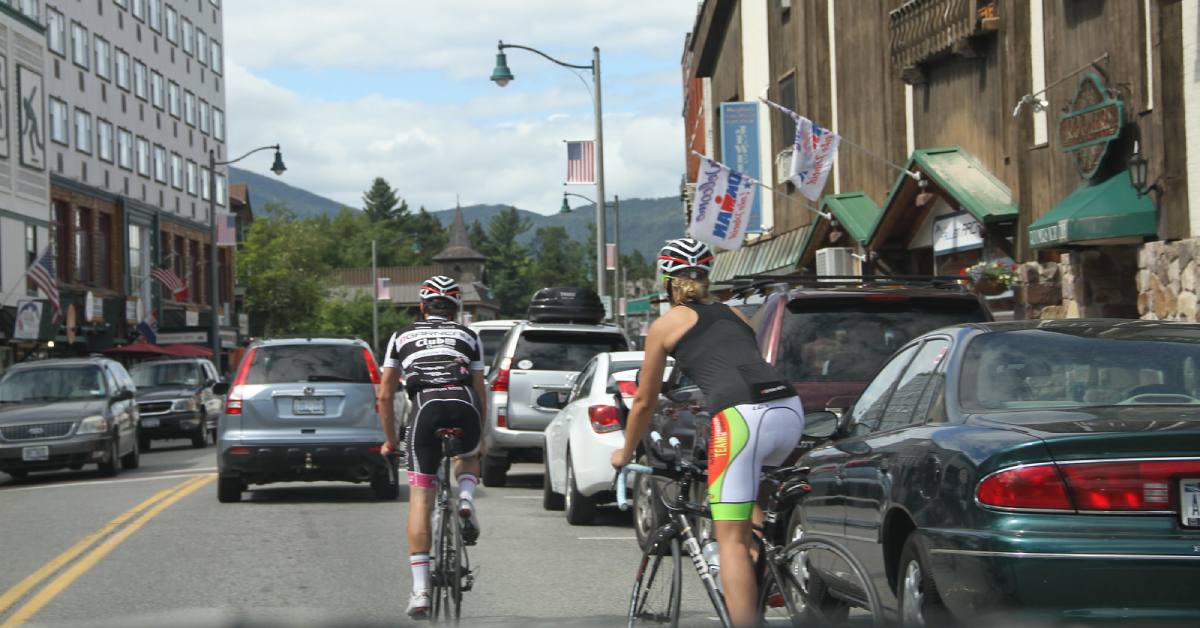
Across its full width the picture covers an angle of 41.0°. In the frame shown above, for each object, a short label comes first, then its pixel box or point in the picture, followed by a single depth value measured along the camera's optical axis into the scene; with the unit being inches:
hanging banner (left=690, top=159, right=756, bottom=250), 1125.1
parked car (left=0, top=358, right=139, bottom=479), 826.2
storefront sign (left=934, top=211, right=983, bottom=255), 871.7
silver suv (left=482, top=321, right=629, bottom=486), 729.0
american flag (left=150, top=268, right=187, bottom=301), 2201.0
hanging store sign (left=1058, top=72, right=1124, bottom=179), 669.3
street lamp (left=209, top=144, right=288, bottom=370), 2092.8
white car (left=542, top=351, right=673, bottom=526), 526.9
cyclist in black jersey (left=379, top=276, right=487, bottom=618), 329.1
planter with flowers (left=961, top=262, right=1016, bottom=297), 794.8
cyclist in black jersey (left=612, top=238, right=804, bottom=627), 254.2
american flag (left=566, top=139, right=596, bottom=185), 1512.1
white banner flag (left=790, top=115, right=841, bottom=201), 954.7
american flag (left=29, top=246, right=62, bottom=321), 1685.5
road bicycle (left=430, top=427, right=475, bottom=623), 314.5
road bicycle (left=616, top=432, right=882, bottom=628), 233.0
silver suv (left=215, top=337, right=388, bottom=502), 627.5
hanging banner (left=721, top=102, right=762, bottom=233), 1283.2
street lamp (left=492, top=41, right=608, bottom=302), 1489.5
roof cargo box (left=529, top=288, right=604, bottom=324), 852.0
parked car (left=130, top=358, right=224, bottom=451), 1261.1
